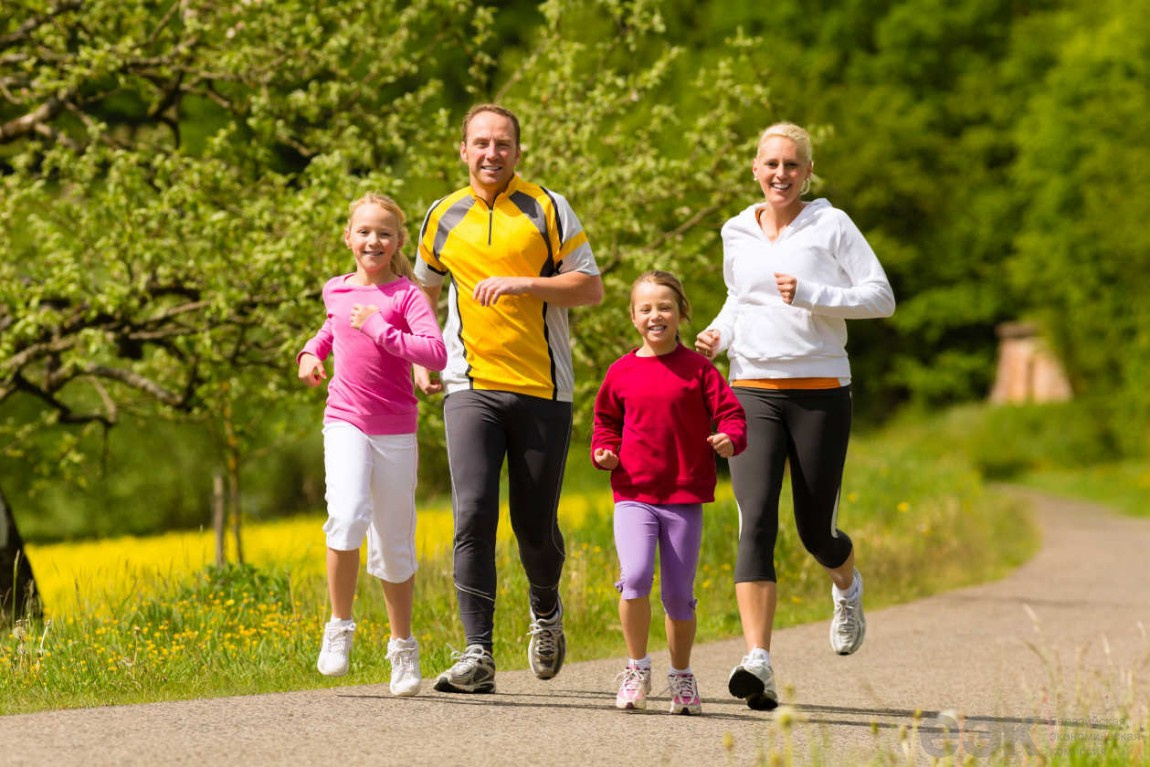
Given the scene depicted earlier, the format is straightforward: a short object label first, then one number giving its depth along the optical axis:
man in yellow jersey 12.34
